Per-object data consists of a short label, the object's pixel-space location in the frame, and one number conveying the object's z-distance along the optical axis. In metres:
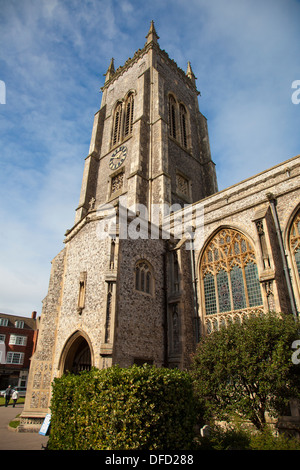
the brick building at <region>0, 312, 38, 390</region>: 36.91
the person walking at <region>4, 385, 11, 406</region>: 22.19
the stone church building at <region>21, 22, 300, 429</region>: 12.11
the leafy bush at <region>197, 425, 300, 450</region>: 6.75
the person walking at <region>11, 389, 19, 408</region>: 22.39
